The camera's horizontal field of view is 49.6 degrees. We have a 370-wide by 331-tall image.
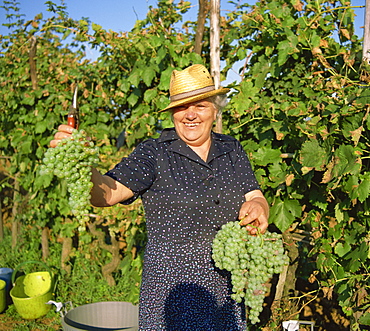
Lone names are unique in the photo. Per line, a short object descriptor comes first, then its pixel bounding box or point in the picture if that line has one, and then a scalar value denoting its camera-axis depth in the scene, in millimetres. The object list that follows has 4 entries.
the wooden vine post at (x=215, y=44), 3043
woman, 1964
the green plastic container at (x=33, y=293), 3900
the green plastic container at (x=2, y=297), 4070
